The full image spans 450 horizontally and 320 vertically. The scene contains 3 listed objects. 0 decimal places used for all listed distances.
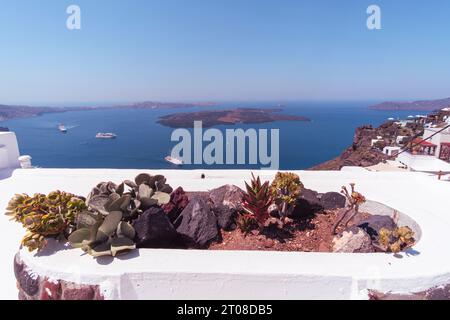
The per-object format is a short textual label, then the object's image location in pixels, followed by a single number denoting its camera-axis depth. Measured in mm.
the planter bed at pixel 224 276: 1881
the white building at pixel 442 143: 23052
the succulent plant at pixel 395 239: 2128
